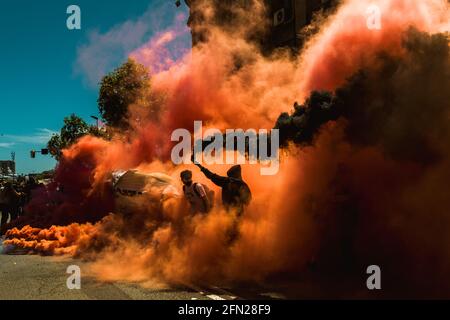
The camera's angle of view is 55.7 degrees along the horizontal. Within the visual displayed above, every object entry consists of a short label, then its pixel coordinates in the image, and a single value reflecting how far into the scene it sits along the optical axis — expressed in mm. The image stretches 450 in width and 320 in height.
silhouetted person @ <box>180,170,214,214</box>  7281
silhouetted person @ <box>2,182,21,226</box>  13852
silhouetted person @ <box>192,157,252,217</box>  6992
